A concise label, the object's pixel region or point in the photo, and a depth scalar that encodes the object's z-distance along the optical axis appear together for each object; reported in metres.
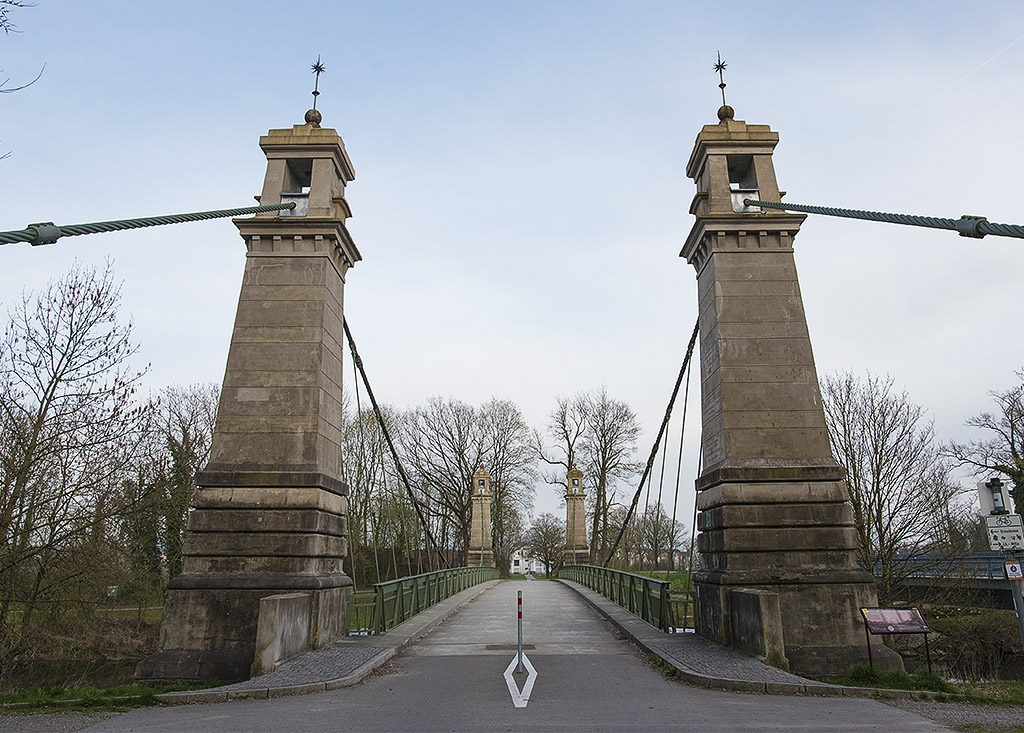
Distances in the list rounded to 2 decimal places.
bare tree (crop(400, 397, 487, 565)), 35.59
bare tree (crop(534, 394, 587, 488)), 36.25
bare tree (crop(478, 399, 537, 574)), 35.81
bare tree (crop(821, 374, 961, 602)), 13.95
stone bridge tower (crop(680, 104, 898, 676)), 7.61
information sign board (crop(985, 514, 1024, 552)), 6.21
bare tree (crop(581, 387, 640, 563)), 34.25
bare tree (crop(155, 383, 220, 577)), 13.50
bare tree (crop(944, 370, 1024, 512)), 19.64
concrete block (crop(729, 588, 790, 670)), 6.68
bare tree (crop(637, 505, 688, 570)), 41.31
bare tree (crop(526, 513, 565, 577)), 47.84
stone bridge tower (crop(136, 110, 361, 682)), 7.62
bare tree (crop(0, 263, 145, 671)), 9.37
